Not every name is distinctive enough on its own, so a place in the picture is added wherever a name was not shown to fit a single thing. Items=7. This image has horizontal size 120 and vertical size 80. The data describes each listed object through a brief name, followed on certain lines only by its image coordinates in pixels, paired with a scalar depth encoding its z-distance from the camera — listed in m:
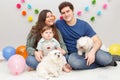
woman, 1.97
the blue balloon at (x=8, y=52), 2.37
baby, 1.95
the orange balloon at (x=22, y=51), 2.38
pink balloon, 1.87
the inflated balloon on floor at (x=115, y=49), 2.36
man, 1.94
